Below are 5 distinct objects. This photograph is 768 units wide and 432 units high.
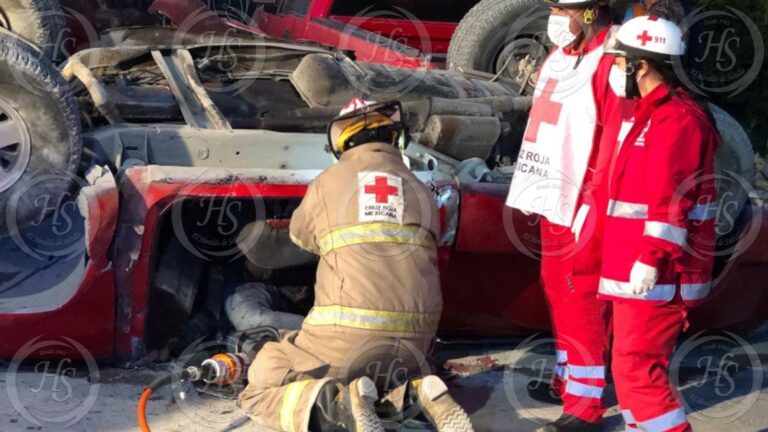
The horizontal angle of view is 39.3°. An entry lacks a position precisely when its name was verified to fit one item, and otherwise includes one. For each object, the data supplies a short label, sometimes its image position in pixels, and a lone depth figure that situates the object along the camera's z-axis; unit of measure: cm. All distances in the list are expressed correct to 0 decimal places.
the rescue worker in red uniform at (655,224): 354
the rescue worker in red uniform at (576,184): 399
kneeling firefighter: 360
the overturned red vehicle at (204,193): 397
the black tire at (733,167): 455
